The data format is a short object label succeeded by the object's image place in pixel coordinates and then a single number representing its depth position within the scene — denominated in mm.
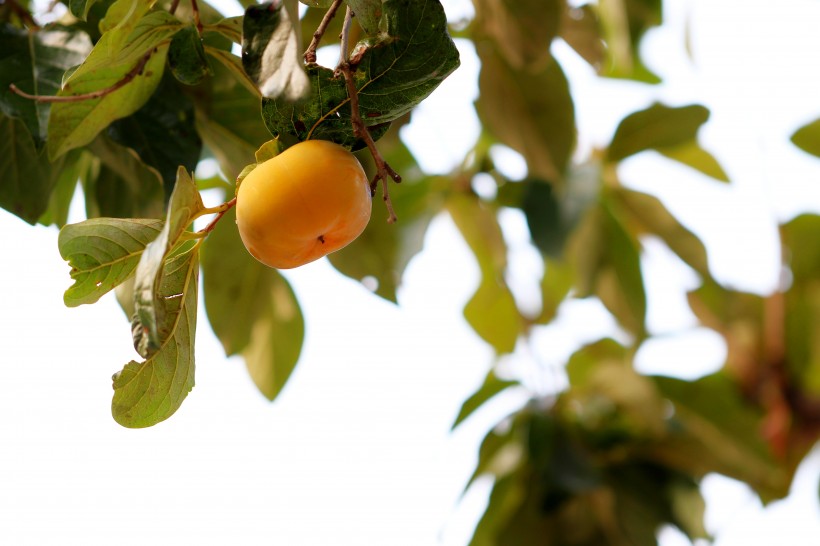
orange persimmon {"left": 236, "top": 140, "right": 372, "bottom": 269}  1887
